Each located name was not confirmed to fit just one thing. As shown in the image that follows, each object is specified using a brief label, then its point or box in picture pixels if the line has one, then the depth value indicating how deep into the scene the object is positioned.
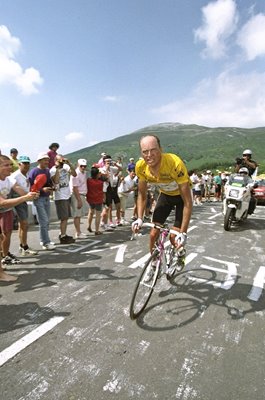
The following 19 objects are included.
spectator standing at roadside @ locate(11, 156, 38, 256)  6.22
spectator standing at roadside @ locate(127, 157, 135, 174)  12.83
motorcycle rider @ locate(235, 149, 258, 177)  10.95
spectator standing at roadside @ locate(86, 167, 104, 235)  8.62
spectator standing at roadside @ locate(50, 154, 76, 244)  7.40
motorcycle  9.51
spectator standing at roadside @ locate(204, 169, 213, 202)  22.97
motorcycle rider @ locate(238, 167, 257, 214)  10.31
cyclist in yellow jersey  3.86
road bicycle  3.70
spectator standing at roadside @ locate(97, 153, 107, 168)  10.60
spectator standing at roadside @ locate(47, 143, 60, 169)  10.03
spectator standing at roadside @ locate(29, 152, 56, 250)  6.57
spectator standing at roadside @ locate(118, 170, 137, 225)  10.98
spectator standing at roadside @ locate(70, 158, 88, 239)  8.28
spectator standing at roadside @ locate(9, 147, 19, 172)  9.74
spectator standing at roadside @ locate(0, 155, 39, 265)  4.31
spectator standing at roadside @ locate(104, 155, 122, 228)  9.79
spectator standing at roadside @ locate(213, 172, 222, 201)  23.56
